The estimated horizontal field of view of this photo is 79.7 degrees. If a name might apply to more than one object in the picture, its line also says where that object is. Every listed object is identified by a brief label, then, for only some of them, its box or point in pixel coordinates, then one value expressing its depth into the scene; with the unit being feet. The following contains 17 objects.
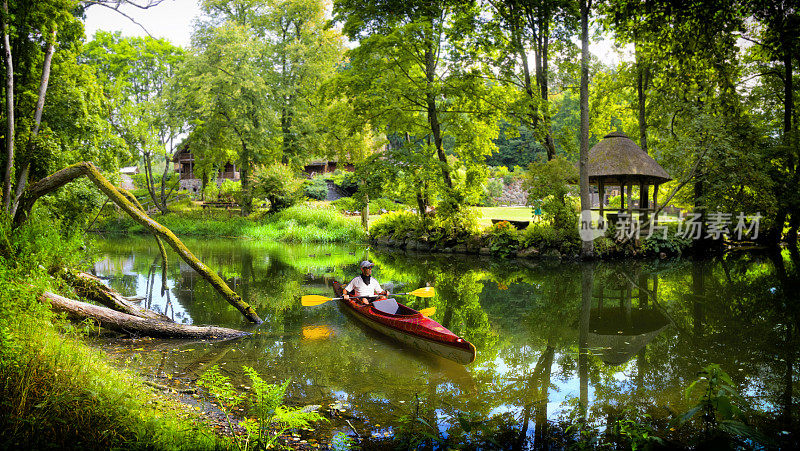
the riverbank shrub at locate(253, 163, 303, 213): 89.25
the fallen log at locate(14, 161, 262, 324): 21.39
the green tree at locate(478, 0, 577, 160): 56.80
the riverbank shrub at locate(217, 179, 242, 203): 111.43
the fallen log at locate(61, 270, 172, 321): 25.09
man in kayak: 28.76
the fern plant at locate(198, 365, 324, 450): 11.68
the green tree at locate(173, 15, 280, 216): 86.48
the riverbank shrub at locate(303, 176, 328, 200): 106.63
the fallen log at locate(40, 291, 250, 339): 21.12
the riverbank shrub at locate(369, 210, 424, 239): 71.72
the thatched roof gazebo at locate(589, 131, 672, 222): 58.44
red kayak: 20.52
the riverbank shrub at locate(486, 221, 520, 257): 61.57
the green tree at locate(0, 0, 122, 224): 23.45
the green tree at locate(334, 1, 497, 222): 57.82
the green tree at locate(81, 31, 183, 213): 85.40
